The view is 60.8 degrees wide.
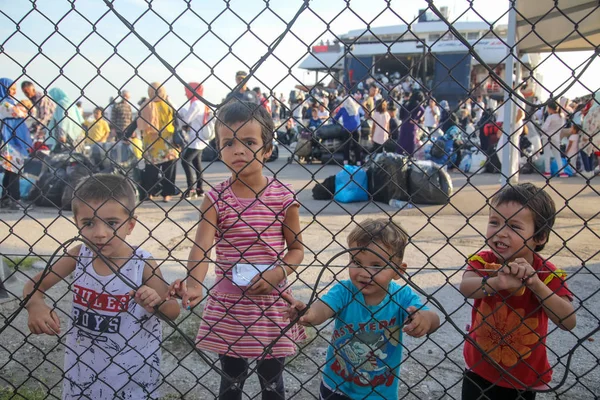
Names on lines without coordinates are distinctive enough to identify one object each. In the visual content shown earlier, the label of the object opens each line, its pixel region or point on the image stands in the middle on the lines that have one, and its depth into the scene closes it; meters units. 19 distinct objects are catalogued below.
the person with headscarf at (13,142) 6.27
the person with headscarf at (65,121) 7.64
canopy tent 4.40
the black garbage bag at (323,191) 7.91
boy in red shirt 1.88
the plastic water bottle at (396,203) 7.49
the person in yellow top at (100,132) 10.11
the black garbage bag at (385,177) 7.40
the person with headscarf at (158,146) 6.79
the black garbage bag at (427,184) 7.38
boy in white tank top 1.97
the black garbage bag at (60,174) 7.01
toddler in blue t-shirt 1.92
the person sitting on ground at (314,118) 13.15
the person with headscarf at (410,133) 10.18
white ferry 24.53
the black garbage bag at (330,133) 11.95
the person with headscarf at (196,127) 7.23
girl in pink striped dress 1.97
